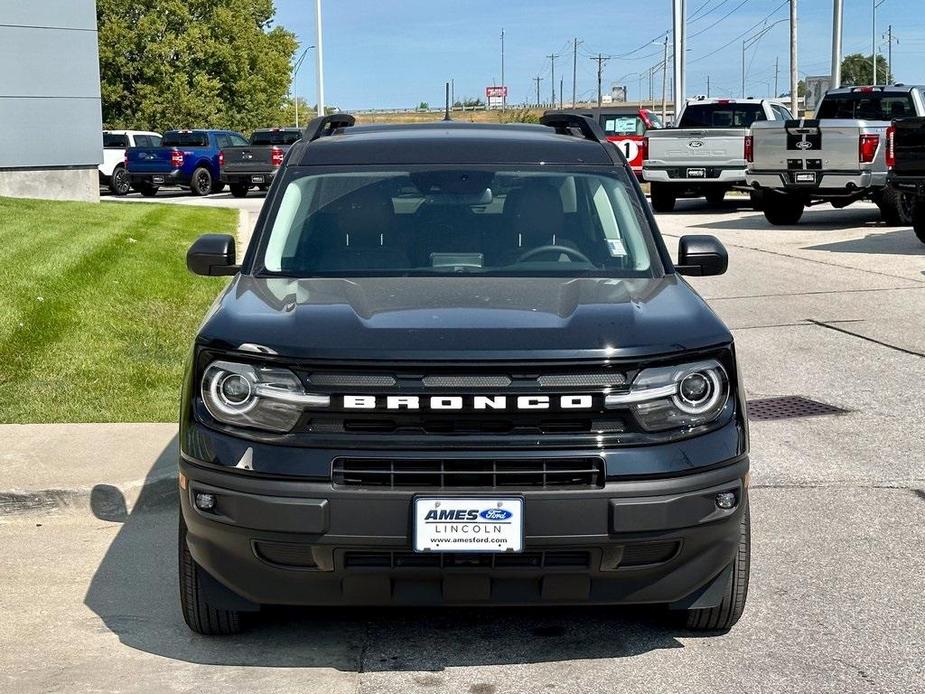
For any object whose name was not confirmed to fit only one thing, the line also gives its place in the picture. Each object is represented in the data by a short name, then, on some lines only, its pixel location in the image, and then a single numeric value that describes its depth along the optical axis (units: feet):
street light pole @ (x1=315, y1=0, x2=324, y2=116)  152.66
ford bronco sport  13.37
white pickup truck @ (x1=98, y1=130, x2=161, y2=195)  118.83
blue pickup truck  116.06
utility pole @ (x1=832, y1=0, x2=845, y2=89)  127.65
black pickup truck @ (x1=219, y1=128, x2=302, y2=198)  113.09
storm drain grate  27.86
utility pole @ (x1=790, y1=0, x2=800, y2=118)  146.51
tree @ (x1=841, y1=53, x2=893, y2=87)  422.82
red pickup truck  100.37
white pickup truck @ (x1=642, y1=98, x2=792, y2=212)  82.38
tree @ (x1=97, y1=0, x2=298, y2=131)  191.01
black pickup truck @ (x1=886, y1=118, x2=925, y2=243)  55.06
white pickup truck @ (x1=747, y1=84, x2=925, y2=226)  68.13
